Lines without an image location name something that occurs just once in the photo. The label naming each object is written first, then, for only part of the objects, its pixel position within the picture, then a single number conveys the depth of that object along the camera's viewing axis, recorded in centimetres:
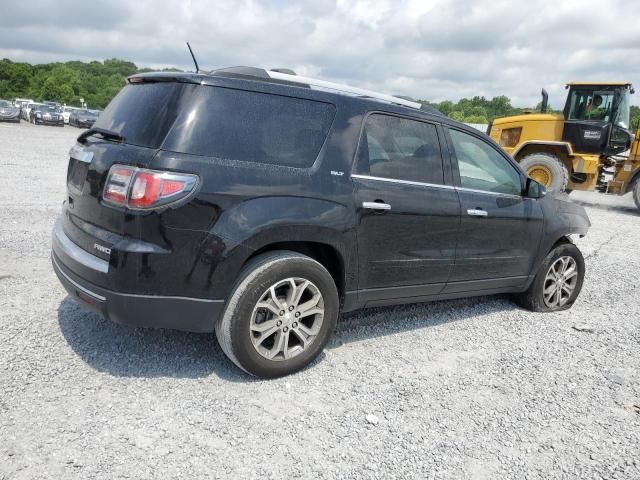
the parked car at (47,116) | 3531
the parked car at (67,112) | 4067
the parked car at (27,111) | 3819
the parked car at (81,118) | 3756
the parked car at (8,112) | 3250
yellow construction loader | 1242
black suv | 280
